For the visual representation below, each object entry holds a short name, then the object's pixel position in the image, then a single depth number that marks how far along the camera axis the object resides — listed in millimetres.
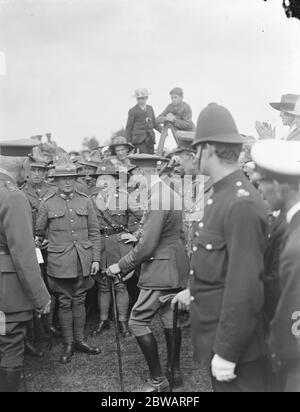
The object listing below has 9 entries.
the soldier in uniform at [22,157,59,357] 6716
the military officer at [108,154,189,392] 4898
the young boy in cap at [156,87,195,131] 10070
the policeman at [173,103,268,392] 2717
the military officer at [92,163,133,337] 7020
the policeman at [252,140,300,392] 2639
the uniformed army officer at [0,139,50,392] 3951
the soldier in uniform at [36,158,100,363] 6117
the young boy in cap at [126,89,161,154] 10508
